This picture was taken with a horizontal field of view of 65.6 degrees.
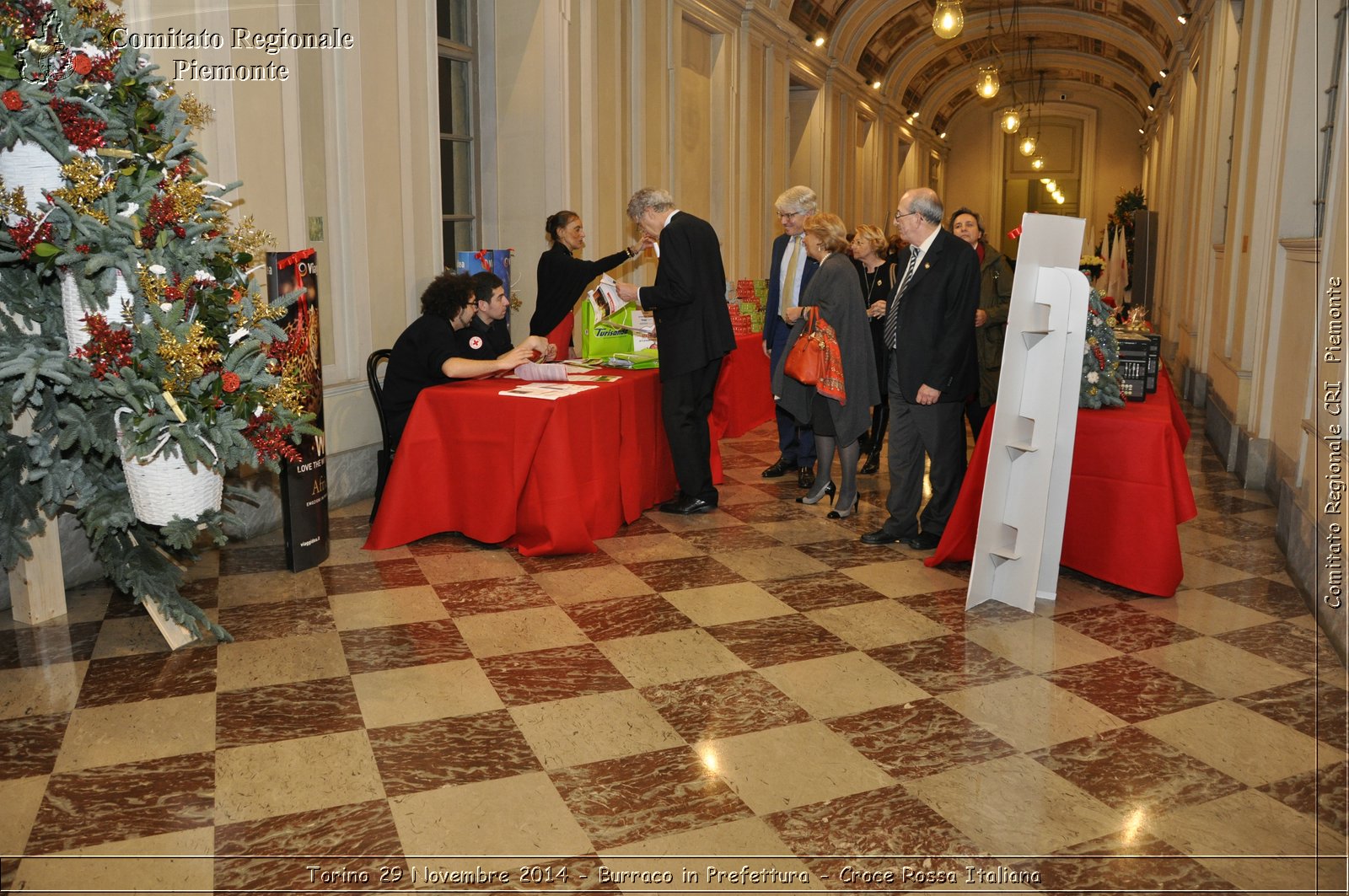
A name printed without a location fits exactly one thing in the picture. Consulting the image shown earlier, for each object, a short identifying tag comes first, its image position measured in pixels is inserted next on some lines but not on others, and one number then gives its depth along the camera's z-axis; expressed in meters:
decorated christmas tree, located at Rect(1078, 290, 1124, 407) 4.30
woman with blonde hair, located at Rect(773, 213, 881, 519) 5.37
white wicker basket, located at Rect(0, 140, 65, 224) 3.25
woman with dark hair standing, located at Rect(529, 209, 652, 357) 6.60
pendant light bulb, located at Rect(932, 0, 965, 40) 11.02
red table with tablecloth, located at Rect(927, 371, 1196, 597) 4.22
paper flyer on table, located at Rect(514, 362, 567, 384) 5.14
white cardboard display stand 4.00
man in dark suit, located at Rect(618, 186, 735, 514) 5.39
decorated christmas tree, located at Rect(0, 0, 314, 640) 3.24
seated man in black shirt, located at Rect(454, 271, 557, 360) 5.23
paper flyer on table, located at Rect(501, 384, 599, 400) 4.77
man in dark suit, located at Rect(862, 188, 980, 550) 4.73
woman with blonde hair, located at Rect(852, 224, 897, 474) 6.39
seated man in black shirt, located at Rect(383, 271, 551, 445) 5.09
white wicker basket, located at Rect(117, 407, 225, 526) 3.39
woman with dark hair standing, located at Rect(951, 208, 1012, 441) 6.18
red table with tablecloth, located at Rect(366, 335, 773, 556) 4.74
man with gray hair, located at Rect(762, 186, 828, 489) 6.11
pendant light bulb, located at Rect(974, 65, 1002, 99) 15.07
